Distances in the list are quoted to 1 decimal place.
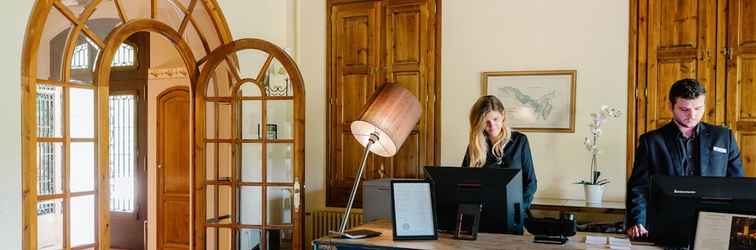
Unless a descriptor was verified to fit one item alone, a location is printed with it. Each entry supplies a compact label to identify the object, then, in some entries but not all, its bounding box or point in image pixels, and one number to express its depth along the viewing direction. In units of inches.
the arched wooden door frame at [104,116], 137.2
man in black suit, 108.3
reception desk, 98.0
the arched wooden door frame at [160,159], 237.8
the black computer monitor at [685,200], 89.5
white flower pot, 167.2
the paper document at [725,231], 85.9
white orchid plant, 171.8
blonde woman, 127.0
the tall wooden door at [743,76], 162.9
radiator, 203.3
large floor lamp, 130.4
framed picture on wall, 180.4
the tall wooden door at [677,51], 166.7
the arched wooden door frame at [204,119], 170.9
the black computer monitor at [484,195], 105.3
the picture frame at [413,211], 104.0
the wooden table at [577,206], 161.5
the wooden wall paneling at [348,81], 203.5
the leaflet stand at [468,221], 104.4
